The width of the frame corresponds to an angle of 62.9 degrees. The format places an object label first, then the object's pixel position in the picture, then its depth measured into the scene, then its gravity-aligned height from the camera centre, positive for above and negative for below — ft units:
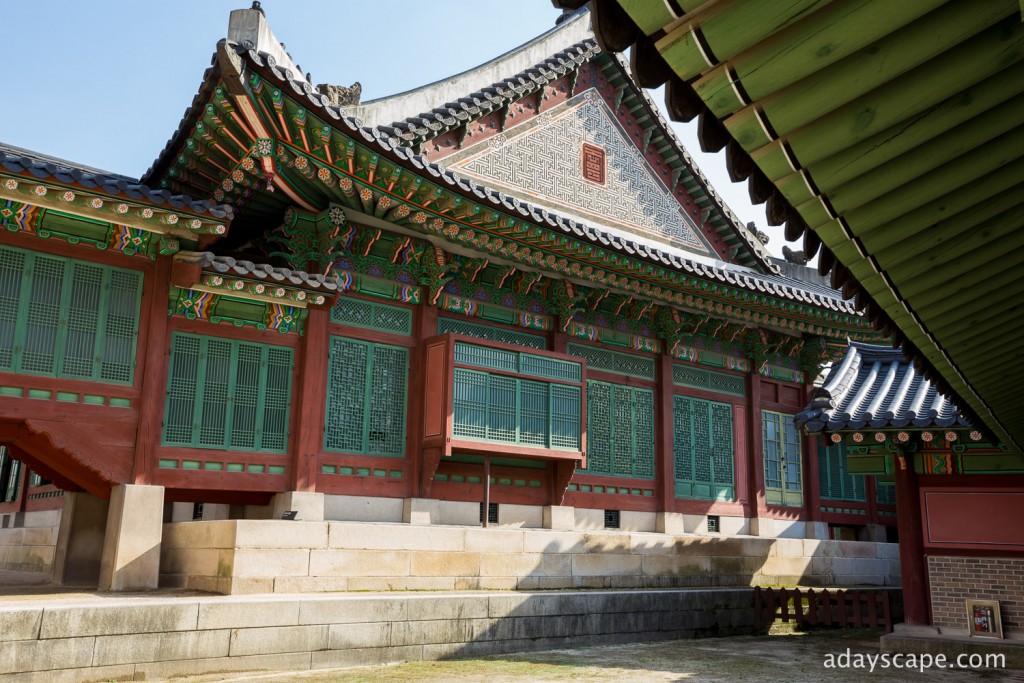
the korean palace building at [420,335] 33.22 +8.61
